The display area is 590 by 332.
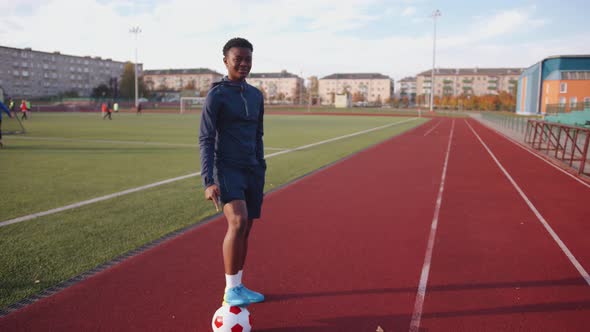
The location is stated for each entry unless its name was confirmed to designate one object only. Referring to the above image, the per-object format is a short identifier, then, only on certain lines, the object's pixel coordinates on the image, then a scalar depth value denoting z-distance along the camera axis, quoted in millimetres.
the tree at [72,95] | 95050
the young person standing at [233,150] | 3375
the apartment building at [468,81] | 149375
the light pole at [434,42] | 69312
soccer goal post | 81500
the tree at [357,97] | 150625
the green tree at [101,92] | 106812
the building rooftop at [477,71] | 153000
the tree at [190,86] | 146700
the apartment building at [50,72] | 109288
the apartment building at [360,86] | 166000
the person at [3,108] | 14953
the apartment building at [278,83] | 173462
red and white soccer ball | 3240
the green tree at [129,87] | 105288
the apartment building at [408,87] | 173750
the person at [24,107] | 35738
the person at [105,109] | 39688
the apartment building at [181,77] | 168625
